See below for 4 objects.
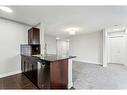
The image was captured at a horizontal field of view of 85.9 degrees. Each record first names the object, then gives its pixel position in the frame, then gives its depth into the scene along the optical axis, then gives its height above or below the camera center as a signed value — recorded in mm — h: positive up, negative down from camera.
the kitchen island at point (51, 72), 1451 -628
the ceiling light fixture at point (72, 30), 3669 +902
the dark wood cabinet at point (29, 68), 1909 -677
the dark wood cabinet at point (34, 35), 2706 +466
